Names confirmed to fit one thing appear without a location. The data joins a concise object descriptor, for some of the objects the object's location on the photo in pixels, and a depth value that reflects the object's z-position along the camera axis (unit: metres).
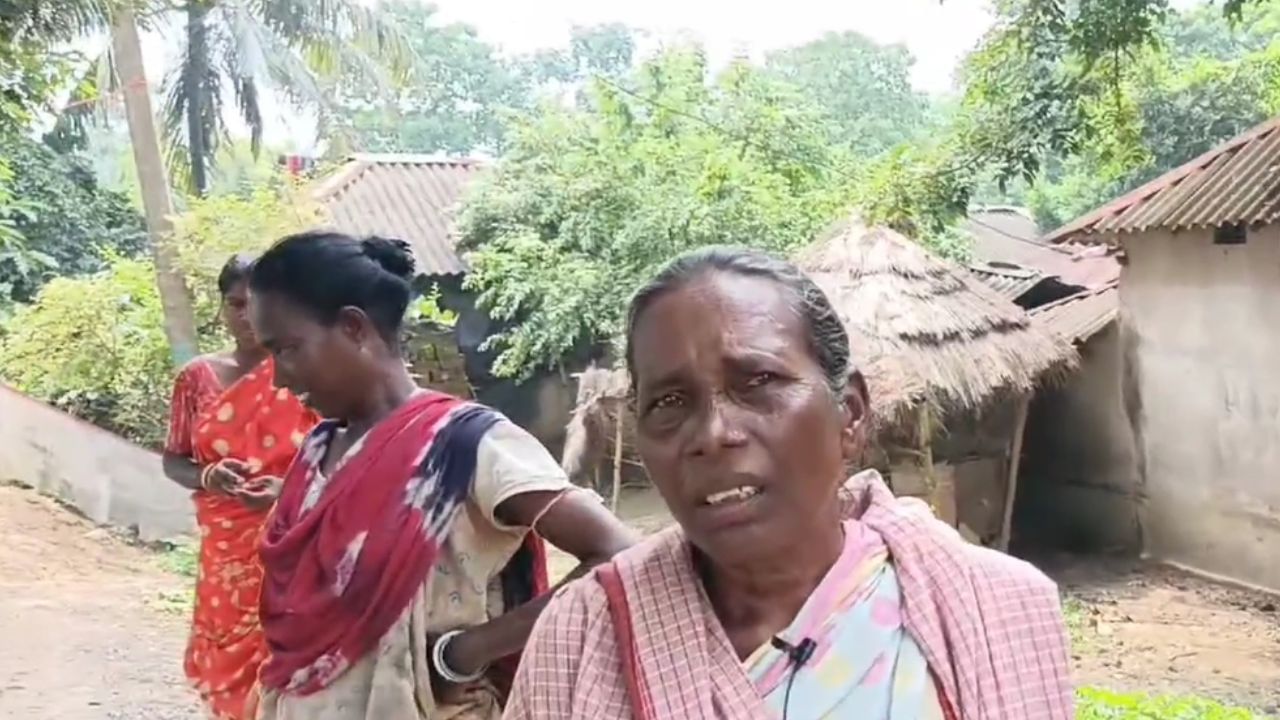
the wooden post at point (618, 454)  11.23
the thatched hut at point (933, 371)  10.47
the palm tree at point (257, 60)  16.45
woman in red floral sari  2.79
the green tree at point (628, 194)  13.58
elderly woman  1.20
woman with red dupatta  1.92
